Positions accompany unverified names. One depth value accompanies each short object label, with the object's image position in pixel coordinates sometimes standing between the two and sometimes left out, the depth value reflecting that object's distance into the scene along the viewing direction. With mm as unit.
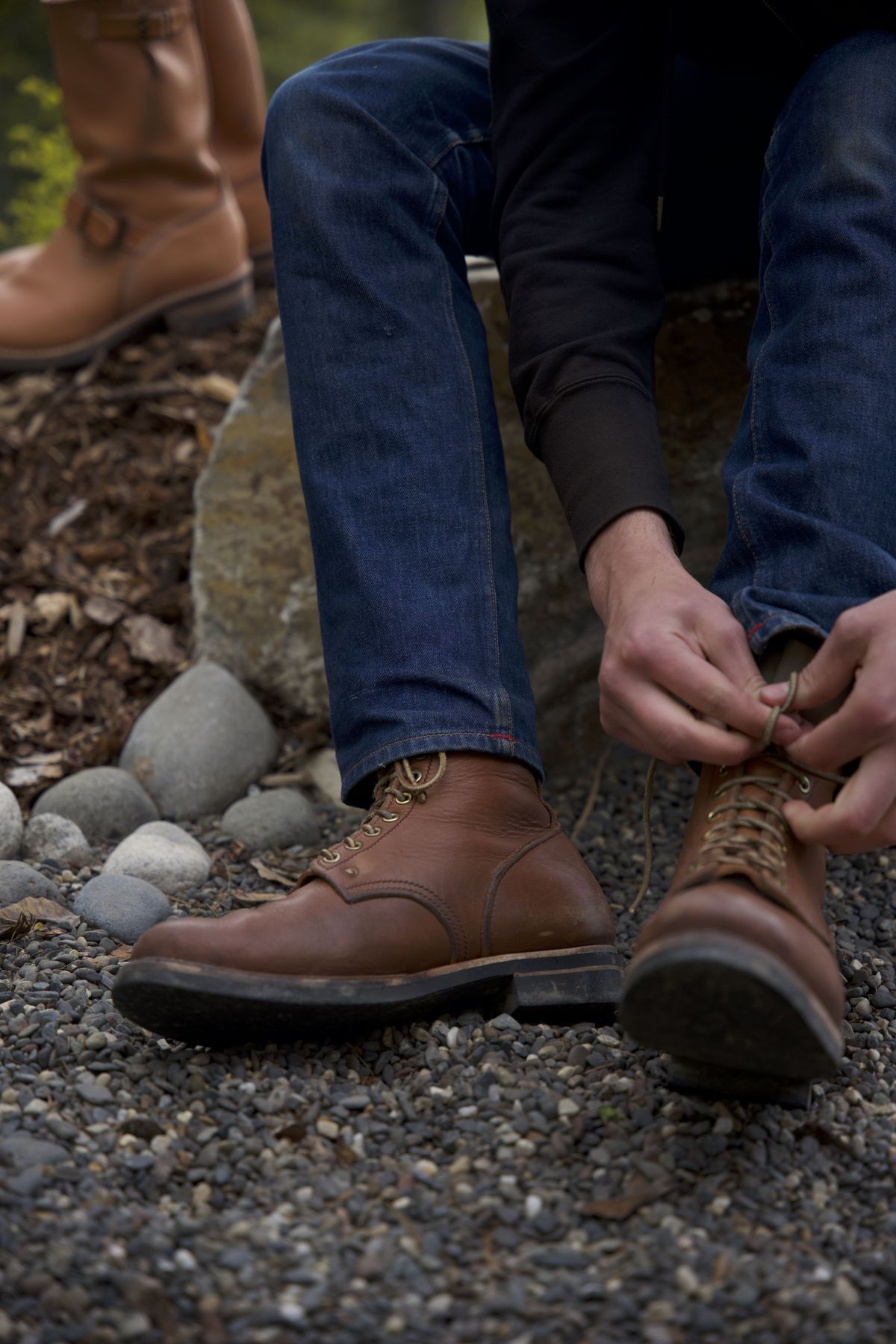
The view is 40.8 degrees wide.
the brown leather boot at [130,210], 2594
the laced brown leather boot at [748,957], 958
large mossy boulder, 2070
